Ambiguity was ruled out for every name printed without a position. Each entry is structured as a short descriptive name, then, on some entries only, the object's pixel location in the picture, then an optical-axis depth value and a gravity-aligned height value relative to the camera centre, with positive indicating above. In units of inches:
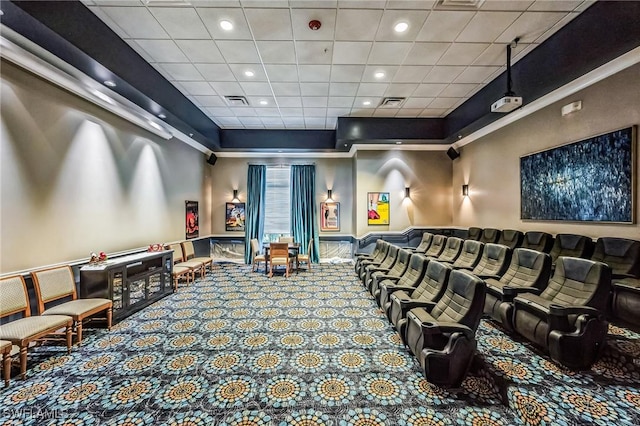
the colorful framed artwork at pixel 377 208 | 308.8 +3.7
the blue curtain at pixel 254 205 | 335.0 +9.1
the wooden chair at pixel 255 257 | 283.9 -46.9
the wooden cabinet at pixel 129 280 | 147.0 -40.2
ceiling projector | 151.9 +60.2
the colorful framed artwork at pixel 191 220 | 281.9 -7.4
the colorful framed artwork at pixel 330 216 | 343.9 -5.4
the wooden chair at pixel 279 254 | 264.5 -41.1
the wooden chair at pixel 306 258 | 291.7 -49.5
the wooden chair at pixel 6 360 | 94.2 -51.3
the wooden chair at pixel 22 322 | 100.0 -43.3
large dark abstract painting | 135.4 +16.9
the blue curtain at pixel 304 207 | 337.4 +6.0
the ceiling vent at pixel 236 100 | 219.3 +93.1
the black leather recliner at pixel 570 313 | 95.2 -39.0
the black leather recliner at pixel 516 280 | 130.0 -36.3
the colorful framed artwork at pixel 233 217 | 343.3 -5.6
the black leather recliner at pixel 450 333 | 89.4 -42.2
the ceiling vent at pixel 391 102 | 225.8 +92.8
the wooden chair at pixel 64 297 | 124.3 -40.5
